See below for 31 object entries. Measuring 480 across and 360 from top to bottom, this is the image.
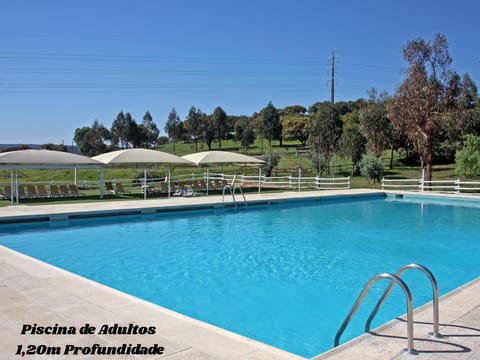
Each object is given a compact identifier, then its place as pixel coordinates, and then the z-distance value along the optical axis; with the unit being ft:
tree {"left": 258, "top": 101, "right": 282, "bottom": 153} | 189.98
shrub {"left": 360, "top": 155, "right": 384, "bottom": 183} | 83.82
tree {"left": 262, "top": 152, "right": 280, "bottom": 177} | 100.53
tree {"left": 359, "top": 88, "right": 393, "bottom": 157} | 113.29
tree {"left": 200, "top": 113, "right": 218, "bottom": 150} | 216.13
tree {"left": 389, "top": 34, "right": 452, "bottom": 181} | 74.23
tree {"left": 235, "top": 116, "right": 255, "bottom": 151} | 185.84
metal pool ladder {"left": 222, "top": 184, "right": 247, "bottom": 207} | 52.44
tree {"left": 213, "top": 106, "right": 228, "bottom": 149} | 220.02
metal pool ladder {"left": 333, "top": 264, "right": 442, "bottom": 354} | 11.00
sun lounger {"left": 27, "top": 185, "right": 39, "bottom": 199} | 55.97
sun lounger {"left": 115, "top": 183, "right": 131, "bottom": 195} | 61.41
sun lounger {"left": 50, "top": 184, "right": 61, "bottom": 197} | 56.49
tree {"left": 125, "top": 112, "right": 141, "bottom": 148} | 215.51
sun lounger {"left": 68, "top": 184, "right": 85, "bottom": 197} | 57.71
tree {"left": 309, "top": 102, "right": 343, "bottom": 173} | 118.32
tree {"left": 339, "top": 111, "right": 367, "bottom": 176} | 109.19
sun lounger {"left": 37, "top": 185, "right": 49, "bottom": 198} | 57.39
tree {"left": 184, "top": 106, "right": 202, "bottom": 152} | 218.79
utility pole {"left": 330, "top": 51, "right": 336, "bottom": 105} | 160.66
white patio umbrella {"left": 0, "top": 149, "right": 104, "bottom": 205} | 53.36
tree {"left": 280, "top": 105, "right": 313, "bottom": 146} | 209.83
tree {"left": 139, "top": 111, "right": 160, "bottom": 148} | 235.40
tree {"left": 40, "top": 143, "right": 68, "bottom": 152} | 204.02
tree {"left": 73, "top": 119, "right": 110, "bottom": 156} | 228.84
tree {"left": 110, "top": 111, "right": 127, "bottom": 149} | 217.15
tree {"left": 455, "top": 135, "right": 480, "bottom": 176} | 74.49
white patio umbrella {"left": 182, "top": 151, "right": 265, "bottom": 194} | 67.41
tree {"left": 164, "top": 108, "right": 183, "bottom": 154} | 224.12
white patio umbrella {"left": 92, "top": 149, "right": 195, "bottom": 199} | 60.44
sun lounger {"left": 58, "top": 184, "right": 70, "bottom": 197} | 56.95
